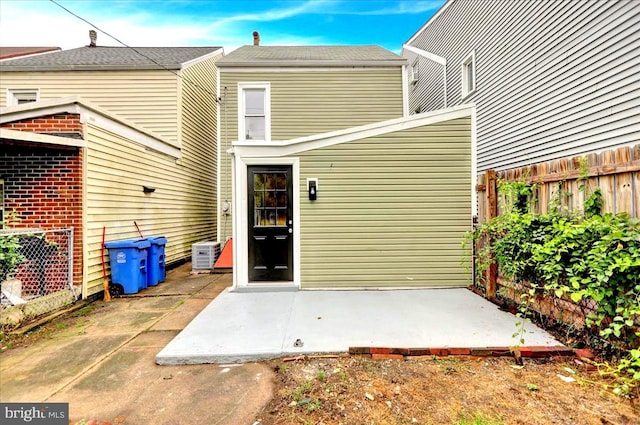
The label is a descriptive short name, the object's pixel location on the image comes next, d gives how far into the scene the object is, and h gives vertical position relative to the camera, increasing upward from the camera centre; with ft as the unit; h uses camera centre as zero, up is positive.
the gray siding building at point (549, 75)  14.60 +8.38
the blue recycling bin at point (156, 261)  19.86 -3.25
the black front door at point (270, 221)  16.76 -0.47
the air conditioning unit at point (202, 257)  24.57 -3.59
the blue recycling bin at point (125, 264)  17.58 -2.97
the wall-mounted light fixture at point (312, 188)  16.56 +1.37
